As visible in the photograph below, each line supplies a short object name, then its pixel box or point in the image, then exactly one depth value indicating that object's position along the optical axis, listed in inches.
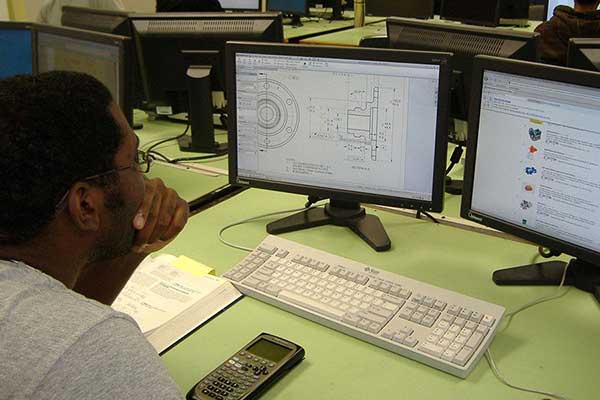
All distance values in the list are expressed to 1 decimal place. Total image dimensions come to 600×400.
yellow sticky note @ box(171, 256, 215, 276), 56.1
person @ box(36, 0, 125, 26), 128.8
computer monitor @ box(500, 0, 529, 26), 184.2
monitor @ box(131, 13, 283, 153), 86.6
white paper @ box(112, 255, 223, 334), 49.8
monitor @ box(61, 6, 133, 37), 89.9
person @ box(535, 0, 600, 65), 145.4
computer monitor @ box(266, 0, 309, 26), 197.2
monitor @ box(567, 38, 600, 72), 60.8
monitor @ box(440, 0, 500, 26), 182.5
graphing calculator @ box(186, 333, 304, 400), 40.9
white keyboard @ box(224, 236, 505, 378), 45.0
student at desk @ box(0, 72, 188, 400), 28.9
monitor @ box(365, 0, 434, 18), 193.6
